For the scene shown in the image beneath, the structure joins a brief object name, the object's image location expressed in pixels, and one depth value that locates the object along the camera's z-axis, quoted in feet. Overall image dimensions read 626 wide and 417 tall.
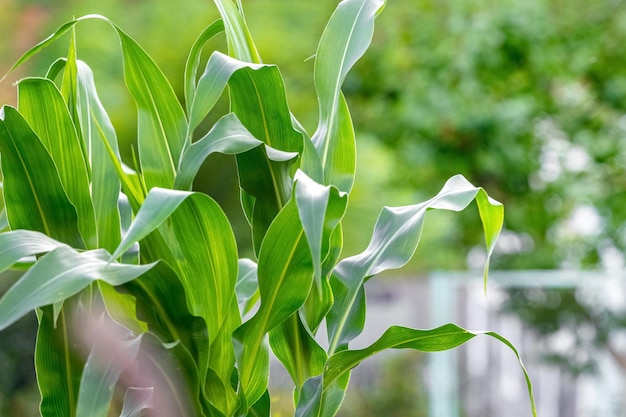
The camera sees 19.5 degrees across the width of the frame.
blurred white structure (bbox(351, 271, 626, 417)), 26.81
